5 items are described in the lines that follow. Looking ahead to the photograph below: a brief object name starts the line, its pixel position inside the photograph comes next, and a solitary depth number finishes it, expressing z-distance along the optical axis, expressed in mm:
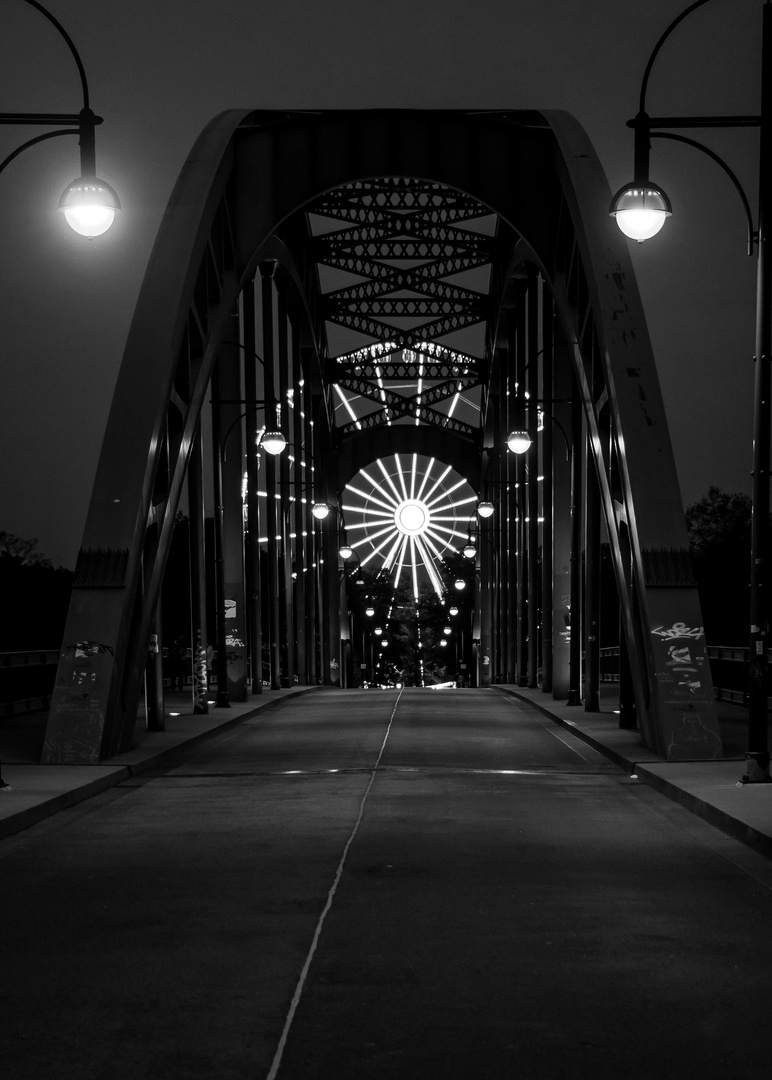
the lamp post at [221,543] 33219
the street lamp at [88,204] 15578
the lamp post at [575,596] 32594
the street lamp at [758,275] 15812
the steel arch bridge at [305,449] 20375
